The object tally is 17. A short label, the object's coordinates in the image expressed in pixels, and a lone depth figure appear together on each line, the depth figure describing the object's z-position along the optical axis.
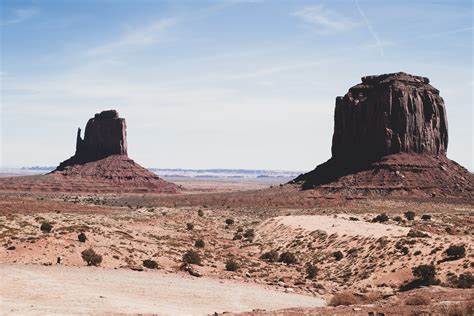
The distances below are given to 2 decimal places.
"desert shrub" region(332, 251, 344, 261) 41.12
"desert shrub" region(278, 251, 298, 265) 42.91
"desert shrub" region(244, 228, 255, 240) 58.80
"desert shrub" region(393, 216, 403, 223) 58.12
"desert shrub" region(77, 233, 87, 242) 38.56
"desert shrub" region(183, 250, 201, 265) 38.24
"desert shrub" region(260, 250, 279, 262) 44.28
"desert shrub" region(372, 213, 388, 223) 58.50
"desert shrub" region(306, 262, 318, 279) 36.97
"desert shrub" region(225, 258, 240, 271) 37.59
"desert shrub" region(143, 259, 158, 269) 35.44
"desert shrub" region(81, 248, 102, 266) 34.00
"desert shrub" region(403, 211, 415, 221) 60.33
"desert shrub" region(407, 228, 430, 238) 40.91
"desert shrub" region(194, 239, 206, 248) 48.97
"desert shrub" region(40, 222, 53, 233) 41.19
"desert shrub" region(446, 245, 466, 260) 33.94
